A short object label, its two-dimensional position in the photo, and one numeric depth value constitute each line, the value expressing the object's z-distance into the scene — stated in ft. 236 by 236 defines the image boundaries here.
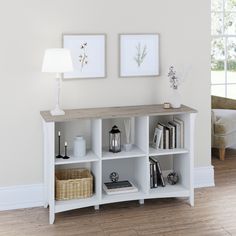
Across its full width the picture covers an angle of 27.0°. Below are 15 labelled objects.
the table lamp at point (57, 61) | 12.84
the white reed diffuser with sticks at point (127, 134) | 14.14
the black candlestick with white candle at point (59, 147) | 13.57
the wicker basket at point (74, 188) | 13.37
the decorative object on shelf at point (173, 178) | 14.78
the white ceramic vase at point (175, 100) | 14.21
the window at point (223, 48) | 20.47
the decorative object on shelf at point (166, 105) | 14.19
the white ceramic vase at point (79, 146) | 13.58
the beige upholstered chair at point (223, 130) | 18.92
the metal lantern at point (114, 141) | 14.01
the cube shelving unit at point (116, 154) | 13.17
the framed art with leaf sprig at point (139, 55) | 14.53
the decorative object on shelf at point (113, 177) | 14.64
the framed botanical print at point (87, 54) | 13.98
